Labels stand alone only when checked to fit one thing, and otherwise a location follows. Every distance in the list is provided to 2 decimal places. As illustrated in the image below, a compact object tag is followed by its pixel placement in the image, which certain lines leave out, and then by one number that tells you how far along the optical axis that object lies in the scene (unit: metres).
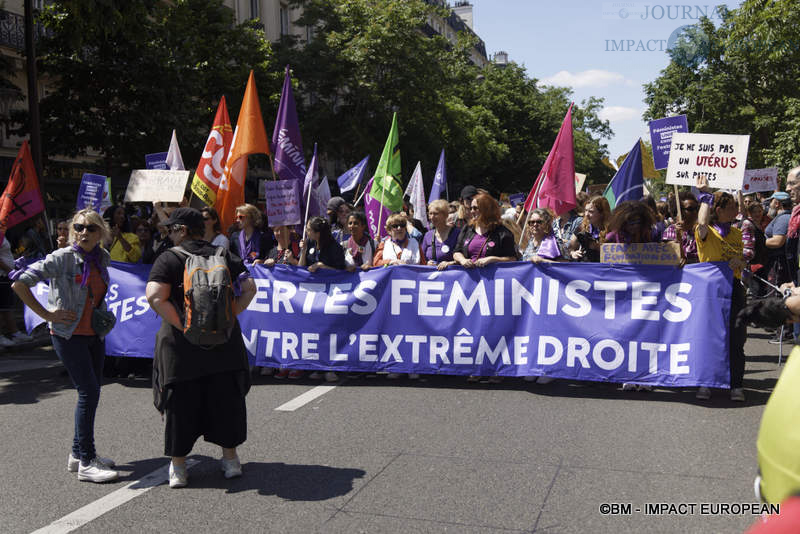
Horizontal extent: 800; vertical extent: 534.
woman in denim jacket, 4.85
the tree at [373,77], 28.70
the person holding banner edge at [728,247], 6.75
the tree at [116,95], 17.19
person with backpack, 4.51
